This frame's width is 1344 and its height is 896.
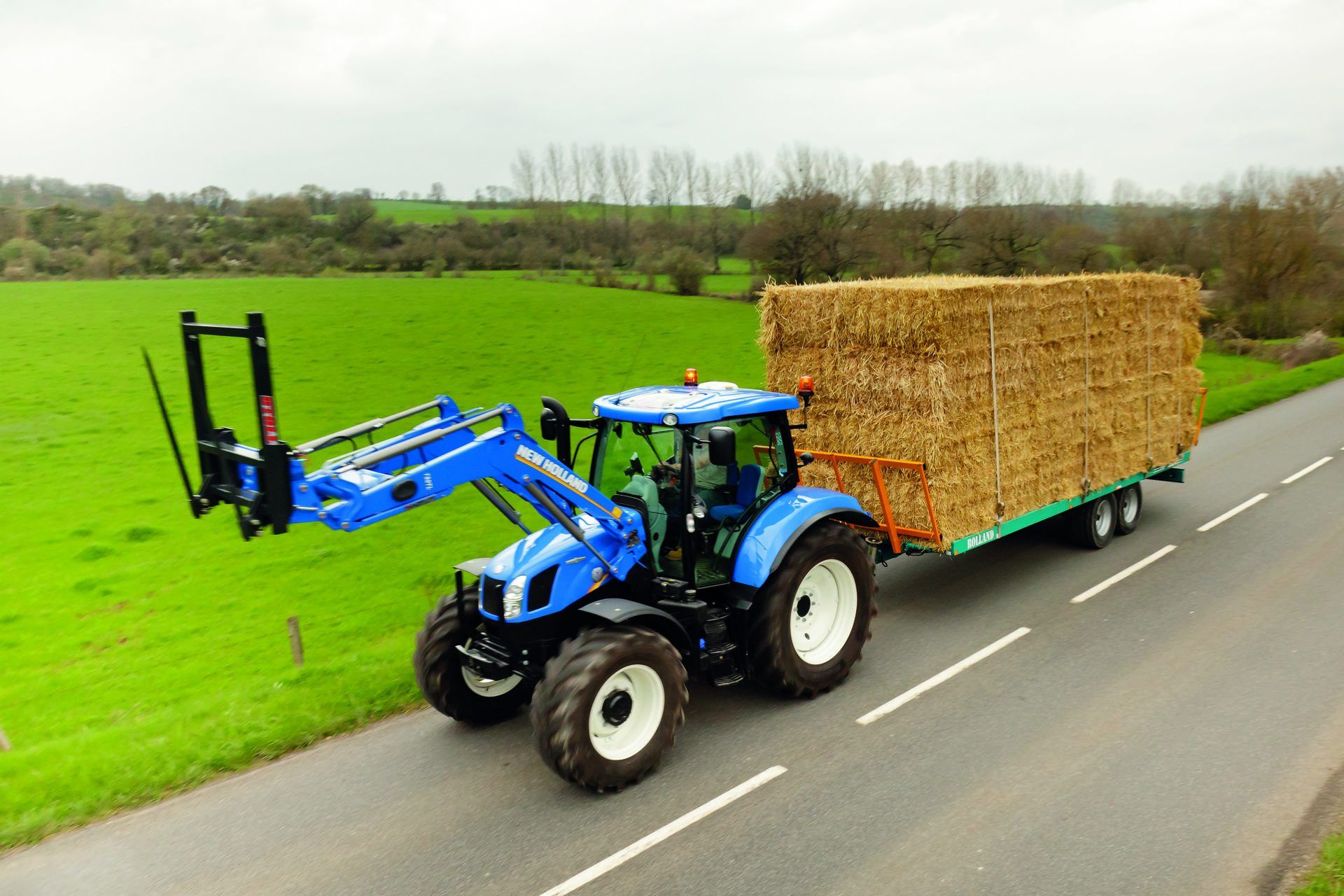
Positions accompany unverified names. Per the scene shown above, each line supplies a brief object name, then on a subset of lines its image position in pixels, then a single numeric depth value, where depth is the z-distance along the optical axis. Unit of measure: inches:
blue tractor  206.2
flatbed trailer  324.5
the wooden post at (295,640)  321.4
